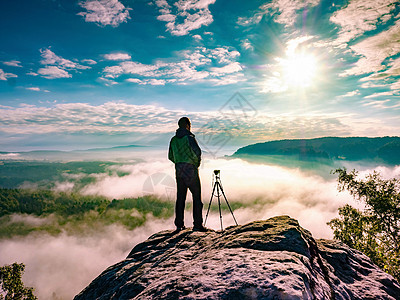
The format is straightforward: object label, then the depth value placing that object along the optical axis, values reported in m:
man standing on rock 8.35
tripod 8.86
